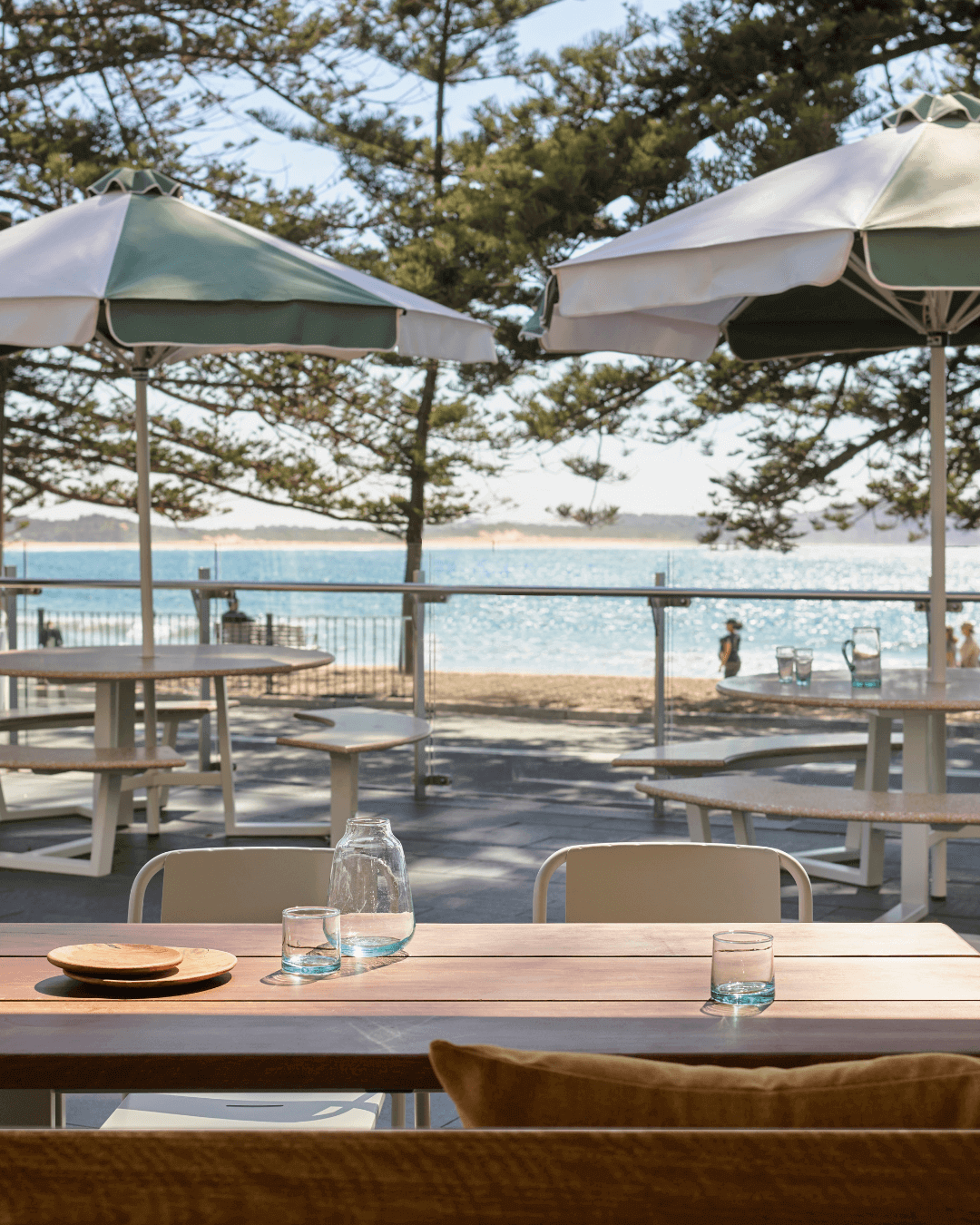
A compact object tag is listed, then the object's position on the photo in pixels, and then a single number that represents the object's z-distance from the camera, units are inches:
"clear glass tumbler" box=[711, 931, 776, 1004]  58.7
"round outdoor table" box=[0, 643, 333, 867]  177.3
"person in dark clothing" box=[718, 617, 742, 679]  263.6
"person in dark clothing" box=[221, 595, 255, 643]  264.4
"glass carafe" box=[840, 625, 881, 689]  159.3
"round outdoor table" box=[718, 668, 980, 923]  144.9
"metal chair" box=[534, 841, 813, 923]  83.4
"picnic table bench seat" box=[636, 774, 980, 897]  135.9
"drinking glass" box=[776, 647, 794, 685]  166.6
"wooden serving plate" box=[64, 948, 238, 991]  61.0
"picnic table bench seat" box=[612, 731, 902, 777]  167.6
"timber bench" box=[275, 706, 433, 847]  185.3
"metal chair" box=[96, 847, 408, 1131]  81.9
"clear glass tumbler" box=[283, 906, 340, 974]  63.7
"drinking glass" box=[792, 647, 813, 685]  165.3
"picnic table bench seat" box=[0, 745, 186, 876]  179.8
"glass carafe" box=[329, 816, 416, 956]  64.2
